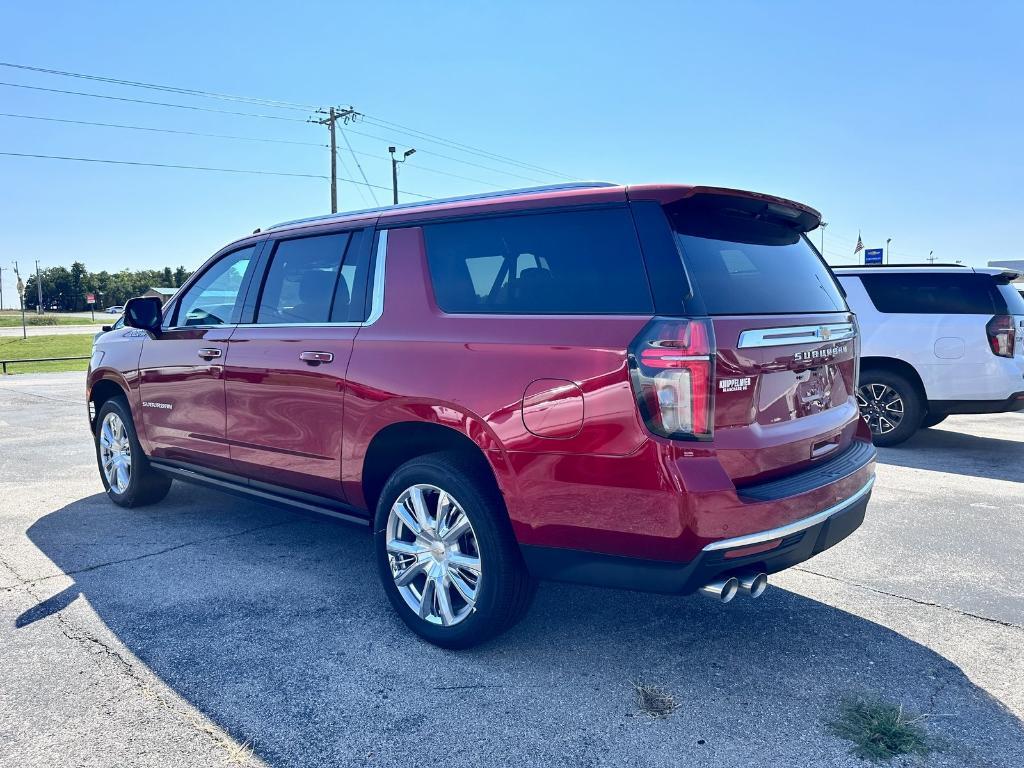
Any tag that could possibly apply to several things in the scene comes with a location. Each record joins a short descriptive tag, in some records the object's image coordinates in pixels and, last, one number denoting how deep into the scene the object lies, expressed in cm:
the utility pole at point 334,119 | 3353
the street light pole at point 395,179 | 3414
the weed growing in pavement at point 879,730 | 243
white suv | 721
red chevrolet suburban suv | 257
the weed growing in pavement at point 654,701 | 269
